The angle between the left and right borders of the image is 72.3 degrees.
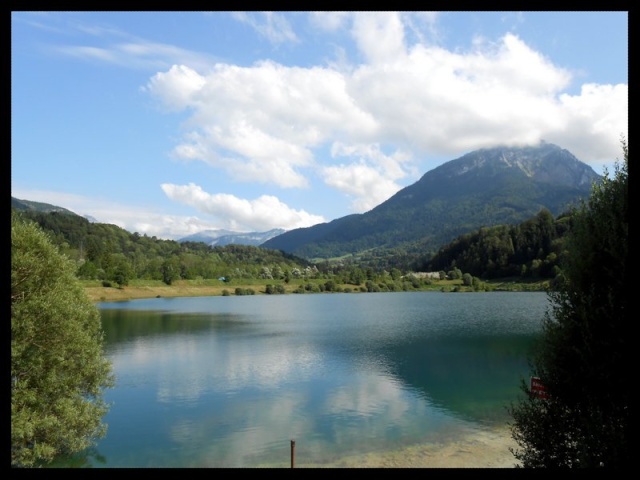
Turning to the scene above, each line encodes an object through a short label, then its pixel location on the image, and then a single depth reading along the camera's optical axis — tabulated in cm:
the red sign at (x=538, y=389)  1227
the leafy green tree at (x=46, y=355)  1847
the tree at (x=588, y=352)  993
